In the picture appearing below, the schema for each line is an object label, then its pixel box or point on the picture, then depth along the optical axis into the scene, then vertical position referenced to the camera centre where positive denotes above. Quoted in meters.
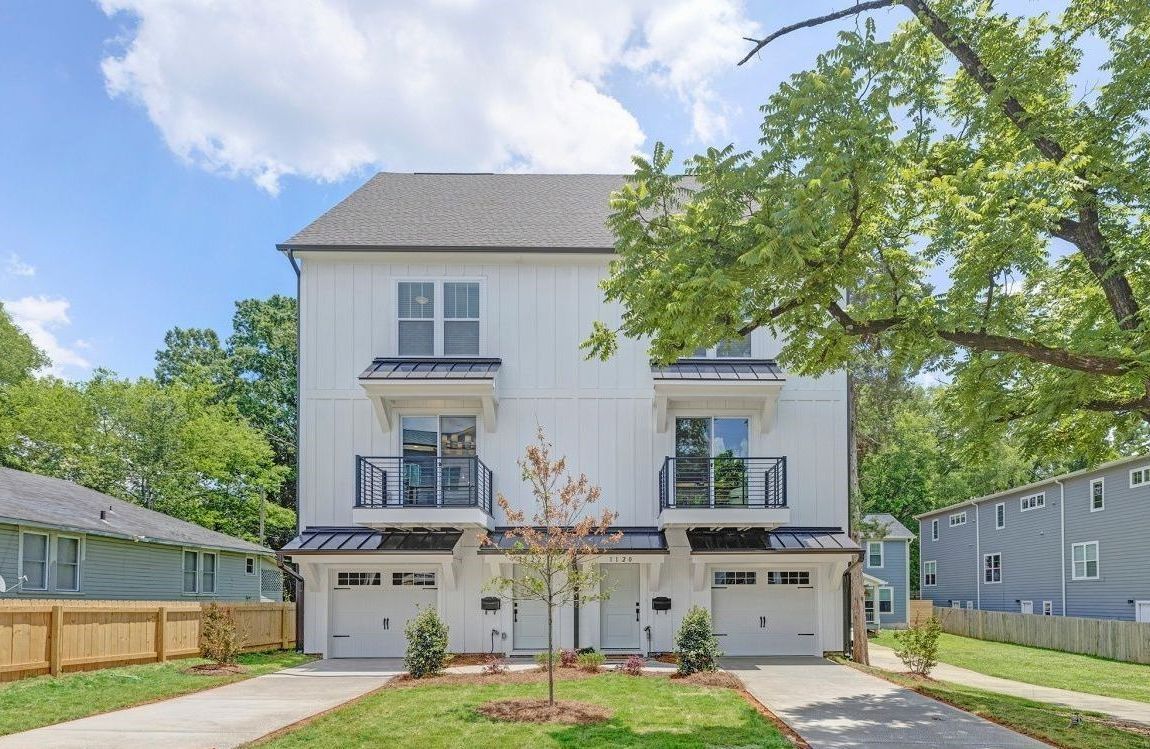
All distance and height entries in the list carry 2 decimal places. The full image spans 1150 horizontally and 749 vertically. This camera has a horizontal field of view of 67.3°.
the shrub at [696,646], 14.21 -2.92
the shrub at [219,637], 16.19 -3.24
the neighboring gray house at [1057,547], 25.94 -2.76
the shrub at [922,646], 15.36 -3.16
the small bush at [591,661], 14.73 -3.37
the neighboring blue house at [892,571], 38.28 -4.59
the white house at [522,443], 17.98 +0.52
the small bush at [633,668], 14.24 -3.32
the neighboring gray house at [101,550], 17.95 -2.06
